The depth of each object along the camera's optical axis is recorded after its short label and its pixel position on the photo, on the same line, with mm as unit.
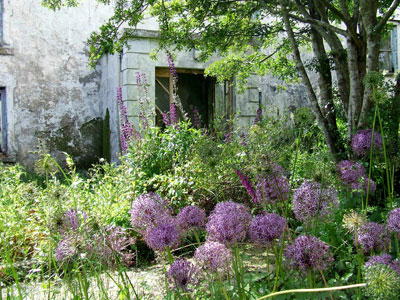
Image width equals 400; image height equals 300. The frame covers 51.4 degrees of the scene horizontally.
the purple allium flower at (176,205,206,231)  1884
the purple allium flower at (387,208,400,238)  1600
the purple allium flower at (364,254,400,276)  1430
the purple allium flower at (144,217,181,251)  1658
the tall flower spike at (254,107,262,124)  5419
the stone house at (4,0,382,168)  9312
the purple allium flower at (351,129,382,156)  2820
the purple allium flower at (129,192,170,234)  1848
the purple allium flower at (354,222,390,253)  1635
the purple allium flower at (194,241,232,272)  1519
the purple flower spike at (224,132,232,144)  5037
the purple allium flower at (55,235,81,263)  1628
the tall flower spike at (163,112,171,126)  5452
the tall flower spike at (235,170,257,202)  2631
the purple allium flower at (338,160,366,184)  2342
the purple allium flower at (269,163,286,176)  1938
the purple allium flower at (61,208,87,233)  1812
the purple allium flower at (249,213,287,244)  1604
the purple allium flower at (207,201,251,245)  1564
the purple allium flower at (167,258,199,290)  1519
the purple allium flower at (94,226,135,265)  1702
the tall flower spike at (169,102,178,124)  5269
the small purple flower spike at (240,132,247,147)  4613
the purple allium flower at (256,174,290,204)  2008
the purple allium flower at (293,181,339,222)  1733
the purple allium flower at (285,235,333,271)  1515
